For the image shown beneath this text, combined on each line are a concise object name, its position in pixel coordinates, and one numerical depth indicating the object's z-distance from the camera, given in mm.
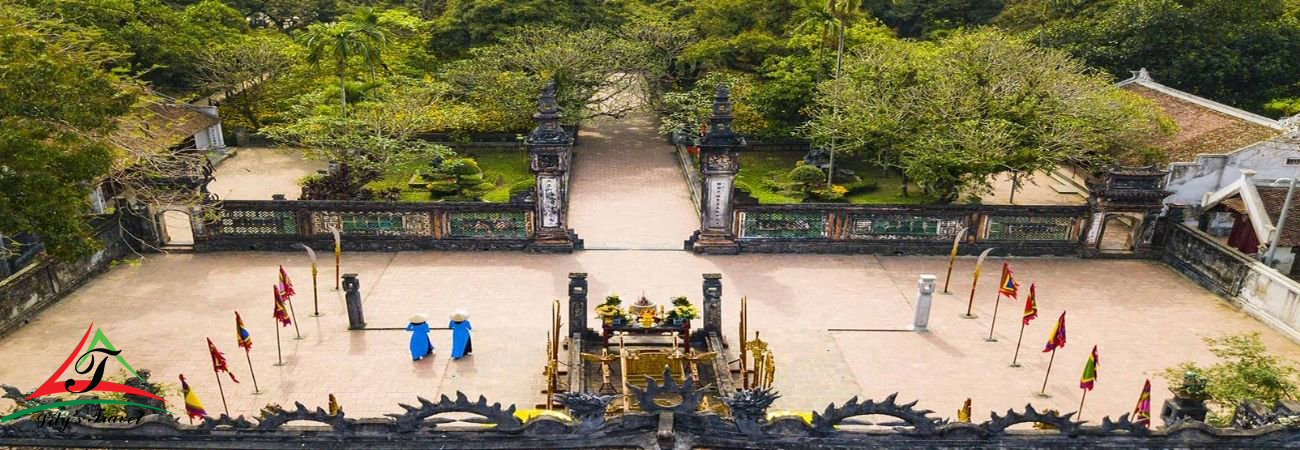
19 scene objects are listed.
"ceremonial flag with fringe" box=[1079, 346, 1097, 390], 12750
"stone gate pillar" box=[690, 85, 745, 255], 20406
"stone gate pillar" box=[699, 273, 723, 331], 15992
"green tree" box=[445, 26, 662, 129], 30359
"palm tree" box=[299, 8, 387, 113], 27500
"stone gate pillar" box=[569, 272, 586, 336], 15820
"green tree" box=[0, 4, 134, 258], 13461
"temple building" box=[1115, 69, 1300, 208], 24484
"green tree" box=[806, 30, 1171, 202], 21703
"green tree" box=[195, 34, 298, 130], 33781
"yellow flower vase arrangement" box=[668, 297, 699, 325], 15648
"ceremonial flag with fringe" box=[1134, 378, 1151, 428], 12048
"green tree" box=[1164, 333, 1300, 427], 11688
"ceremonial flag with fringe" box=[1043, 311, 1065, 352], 13758
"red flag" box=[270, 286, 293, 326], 14698
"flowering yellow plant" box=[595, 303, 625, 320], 15547
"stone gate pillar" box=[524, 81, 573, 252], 20312
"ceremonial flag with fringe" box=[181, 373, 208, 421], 11062
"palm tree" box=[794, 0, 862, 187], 27781
